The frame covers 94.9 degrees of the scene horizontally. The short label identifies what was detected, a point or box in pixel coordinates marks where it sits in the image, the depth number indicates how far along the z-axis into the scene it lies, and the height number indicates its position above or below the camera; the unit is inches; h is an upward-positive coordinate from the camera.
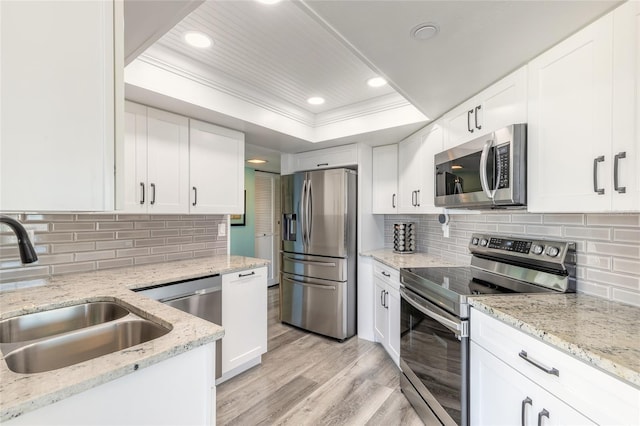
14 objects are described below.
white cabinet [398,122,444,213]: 99.0 +16.1
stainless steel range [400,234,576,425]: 59.7 -20.7
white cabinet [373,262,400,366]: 97.4 -34.8
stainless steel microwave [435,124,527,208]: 59.8 +9.5
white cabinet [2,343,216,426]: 28.3 -20.8
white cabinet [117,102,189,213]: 83.7 +15.2
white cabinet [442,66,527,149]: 61.7 +24.8
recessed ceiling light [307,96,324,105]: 106.8 +41.3
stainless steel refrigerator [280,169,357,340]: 124.2 -17.8
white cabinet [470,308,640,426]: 33.2 -23.6
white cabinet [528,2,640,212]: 42.3 +15.2
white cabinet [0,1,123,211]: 24.9 +10.0
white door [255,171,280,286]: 208.2 -6.1
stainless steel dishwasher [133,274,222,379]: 75.6 -23.4
